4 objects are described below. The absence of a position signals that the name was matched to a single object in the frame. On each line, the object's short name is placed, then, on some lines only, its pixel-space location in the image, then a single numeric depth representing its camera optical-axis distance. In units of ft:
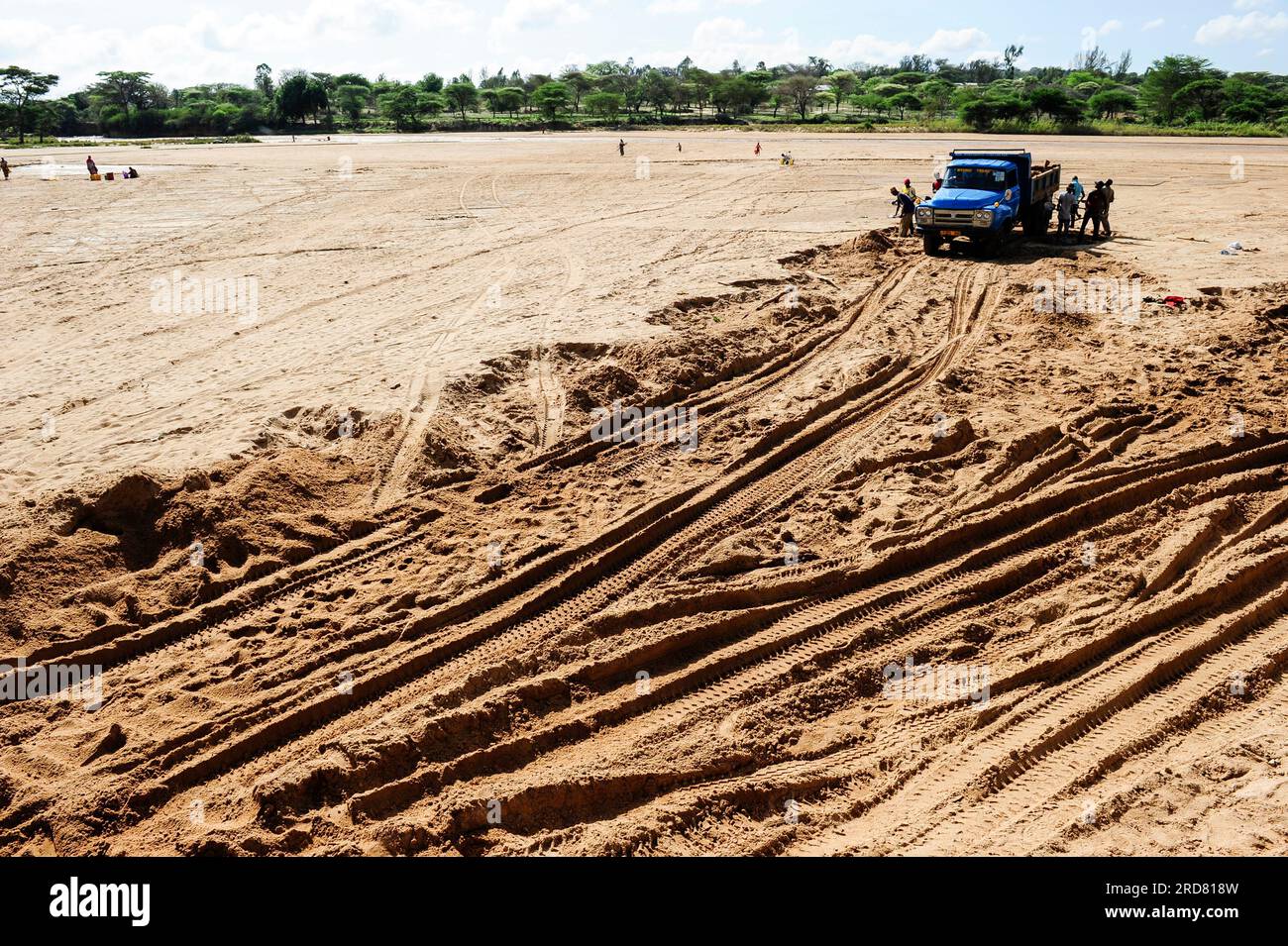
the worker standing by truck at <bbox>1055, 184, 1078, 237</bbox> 74.02
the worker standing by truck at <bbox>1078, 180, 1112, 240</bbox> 71.61
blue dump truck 66.18
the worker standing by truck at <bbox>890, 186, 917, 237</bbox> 73.82
